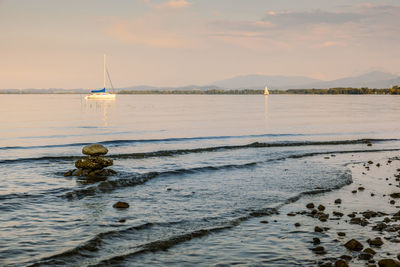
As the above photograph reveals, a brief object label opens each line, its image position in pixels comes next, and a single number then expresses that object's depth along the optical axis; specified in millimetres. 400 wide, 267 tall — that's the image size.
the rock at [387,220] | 14273
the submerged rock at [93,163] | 24312
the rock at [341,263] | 10367
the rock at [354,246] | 11898
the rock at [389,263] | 10258
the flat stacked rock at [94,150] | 24906
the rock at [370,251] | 11383
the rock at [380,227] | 13617
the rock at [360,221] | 14205
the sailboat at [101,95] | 180700
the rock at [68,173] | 23962
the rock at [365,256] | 11141
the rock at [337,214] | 15258
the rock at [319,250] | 11770
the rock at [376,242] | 12125
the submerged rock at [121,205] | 16906
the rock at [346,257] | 11109
